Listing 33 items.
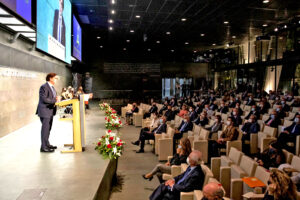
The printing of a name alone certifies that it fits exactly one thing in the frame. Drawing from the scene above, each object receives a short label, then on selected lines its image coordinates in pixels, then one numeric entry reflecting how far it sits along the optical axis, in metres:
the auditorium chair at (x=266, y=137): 5.86
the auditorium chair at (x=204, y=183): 3.23
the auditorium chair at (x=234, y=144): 5.75
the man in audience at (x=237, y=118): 8.20
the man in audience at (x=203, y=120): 8.30
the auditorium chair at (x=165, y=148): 6.18
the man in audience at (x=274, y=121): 7.43
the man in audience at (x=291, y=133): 5.84
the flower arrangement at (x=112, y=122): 7.83
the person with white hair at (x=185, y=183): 3.33
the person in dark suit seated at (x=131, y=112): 11.87
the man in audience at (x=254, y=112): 8.83
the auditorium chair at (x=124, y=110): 13.42
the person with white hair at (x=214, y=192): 2.46
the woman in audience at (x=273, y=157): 4.18
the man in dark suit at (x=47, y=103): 4.31
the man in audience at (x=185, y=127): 7.11
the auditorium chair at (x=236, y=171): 3.73
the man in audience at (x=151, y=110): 11.31
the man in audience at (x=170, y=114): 10.22
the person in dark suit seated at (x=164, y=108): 11.94
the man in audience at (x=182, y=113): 9.58
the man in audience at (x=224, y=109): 10.71
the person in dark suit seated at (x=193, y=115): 9.69
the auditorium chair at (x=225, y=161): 4.27
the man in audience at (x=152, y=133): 7.16
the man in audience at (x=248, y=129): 6.55
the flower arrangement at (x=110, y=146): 4.41
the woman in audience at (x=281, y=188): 2.52
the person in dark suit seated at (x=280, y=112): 8.52
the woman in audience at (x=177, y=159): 4.32
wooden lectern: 4.50
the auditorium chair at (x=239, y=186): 3.48
